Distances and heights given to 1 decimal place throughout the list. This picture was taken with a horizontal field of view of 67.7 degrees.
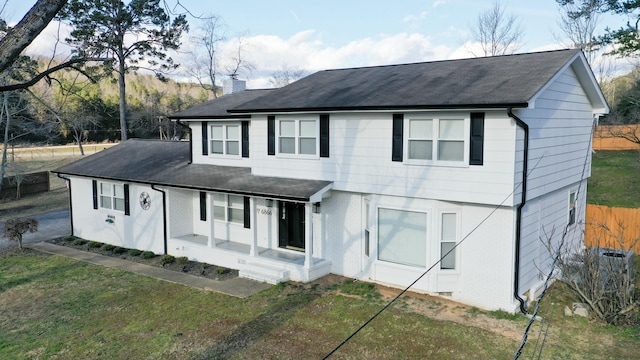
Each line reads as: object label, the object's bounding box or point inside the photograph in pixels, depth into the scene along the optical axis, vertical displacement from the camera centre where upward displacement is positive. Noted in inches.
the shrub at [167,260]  608.4 -169.9
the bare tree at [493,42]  1481.3 +264.4
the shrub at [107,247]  691.4 -175.1
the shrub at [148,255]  641.6 -172.7
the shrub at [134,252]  658.8 -173.6
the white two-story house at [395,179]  428.5 -56.7
